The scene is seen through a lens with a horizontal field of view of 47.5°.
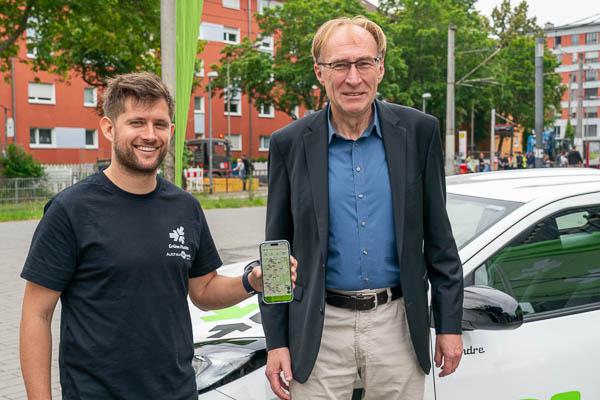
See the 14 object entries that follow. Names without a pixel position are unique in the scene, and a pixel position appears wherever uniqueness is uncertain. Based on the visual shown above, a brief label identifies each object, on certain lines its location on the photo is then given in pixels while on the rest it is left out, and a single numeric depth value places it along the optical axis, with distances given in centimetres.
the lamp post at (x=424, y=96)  3869
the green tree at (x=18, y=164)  2373
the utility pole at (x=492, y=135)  4434
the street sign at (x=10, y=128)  3378
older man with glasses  238
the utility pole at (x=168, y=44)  581
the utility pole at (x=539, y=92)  2006
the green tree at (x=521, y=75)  5459
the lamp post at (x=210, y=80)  2858
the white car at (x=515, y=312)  268
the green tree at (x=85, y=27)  2033
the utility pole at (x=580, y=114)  3318
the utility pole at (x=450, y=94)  2522
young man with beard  204
